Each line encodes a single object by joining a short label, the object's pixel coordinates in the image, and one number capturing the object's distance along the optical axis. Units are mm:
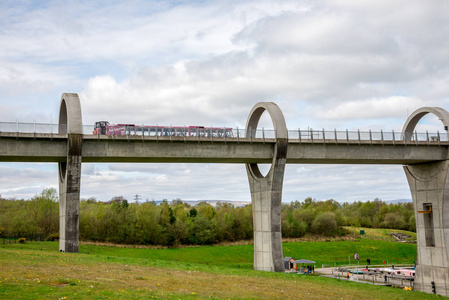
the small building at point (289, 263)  59525
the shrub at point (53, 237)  73894
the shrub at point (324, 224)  112188
